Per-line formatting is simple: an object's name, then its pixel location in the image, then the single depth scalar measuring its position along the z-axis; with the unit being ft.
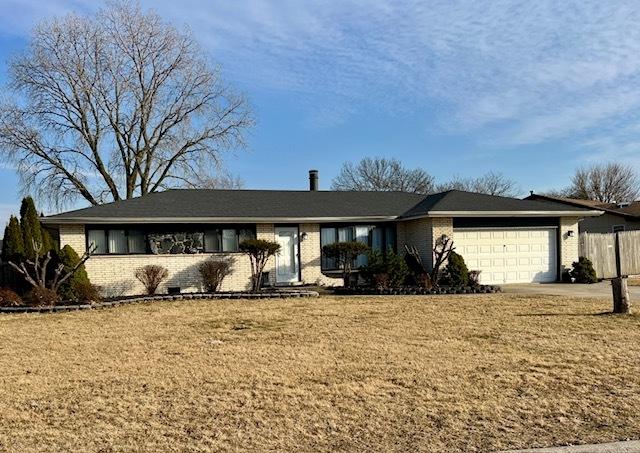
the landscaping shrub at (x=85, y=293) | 47.85
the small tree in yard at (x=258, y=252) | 56.44
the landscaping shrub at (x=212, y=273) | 57.88
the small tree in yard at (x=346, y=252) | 59.62
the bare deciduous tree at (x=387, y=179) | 171.42
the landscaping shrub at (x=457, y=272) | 58.54
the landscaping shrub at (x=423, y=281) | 55.81
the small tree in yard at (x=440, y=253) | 57.41
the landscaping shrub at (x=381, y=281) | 55.83
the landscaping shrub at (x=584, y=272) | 63.21
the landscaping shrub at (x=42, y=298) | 44.70
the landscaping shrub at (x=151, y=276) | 55.72
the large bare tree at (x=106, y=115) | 95.47
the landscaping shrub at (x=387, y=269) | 58.39
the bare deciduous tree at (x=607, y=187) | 173.06
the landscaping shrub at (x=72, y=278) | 49.46
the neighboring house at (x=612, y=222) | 98.12
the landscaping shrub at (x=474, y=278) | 59.31
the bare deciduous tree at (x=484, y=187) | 195.83
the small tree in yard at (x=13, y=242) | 61.21
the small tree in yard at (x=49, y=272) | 46.44
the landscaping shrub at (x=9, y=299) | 45.11
